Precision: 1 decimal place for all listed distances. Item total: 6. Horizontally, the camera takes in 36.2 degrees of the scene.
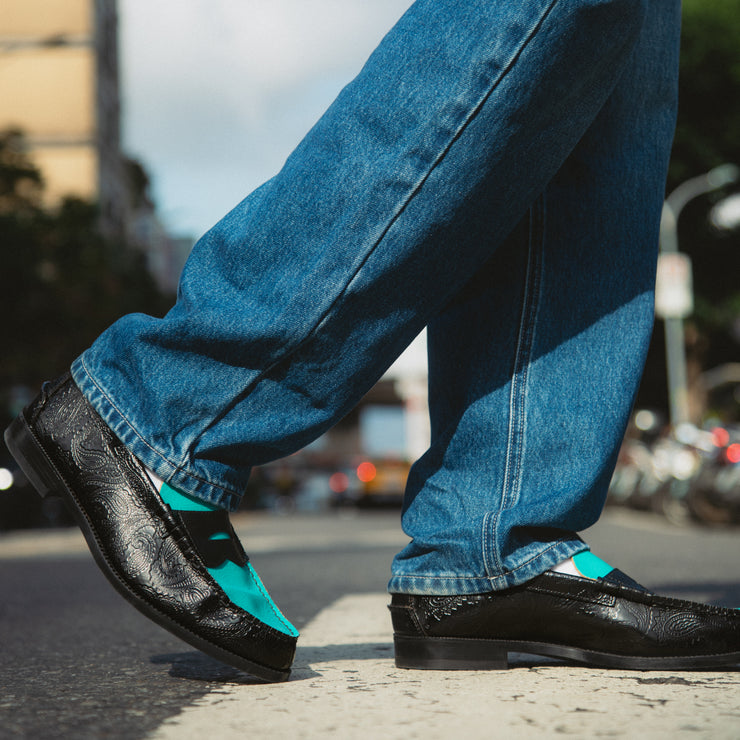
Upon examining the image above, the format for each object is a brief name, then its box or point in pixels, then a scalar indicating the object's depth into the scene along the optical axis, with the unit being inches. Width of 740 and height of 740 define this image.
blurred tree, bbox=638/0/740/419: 1012.5
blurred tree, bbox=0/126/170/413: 587.2
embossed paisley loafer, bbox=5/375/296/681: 54.7
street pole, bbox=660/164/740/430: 834.2
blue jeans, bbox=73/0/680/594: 55.2
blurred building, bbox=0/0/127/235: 1189.7
